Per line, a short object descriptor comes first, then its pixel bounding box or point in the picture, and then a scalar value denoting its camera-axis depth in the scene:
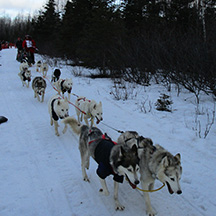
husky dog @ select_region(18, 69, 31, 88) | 9.22
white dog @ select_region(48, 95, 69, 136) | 4.69
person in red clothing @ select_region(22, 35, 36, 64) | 14.43
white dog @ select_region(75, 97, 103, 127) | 4.88
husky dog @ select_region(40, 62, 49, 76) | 12.30
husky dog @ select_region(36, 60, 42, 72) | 13.94
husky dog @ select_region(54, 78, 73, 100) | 7.19
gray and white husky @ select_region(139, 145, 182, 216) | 2.18
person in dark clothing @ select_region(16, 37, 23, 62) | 18.34
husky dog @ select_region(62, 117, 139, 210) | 2.30
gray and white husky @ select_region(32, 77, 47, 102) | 7.29
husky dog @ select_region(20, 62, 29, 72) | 11.45
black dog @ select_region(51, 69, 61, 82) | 8.85
